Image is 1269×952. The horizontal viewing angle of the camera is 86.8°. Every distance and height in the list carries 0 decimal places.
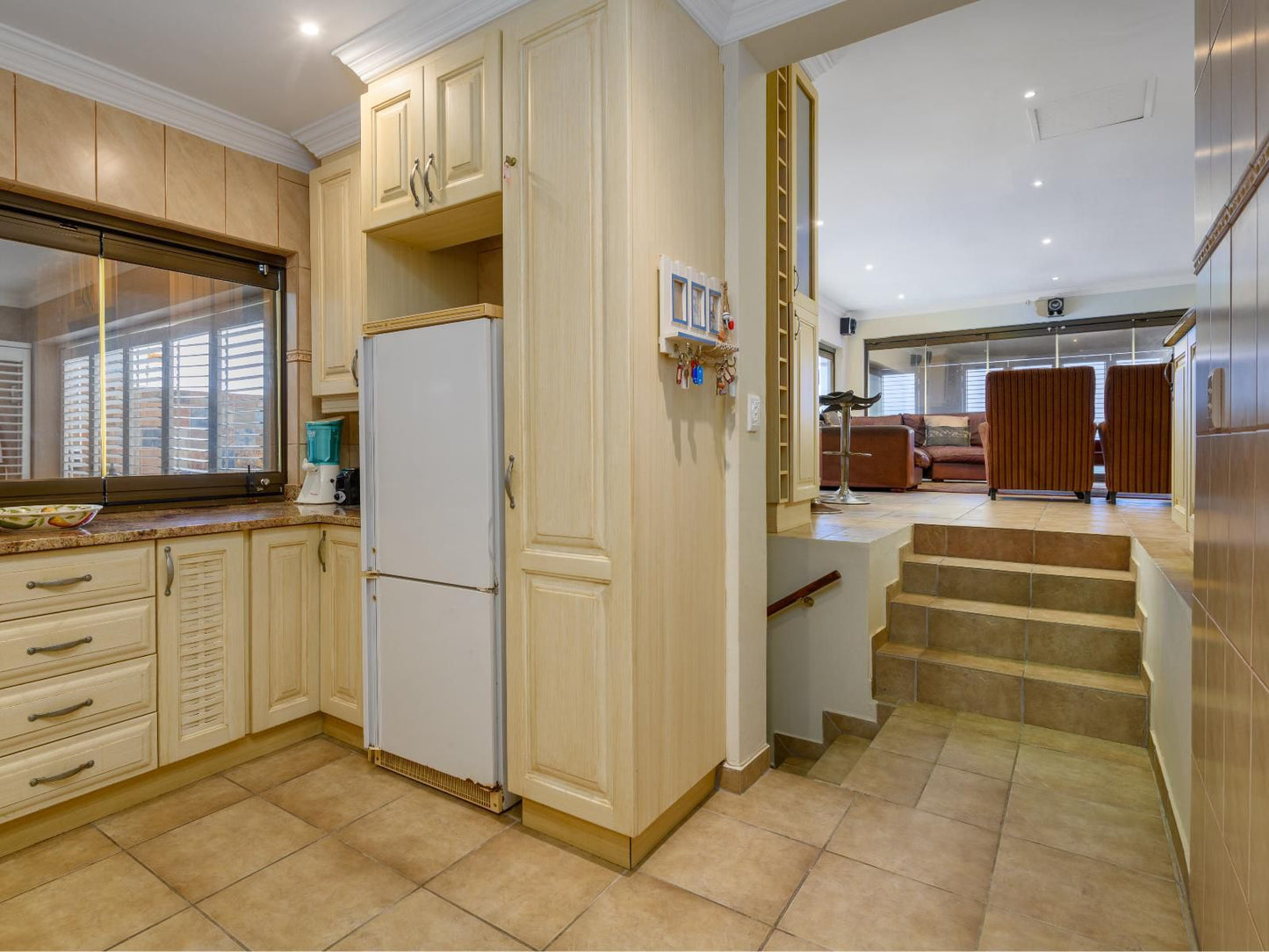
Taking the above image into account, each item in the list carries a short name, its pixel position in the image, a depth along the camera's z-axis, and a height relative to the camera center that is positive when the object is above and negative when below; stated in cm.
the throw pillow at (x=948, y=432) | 851 +48
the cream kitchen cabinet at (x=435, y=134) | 208 +113
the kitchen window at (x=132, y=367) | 249 +45
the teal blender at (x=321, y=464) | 300 +4
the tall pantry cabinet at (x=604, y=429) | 178 +12
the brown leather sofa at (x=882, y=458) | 626 +11
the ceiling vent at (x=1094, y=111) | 384 +215
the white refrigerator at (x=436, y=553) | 204 -26
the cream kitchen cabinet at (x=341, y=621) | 256 -58
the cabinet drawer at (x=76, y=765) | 190 -87
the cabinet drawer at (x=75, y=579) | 191 -31
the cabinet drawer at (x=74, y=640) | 191 -50
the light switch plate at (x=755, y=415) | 227 +19
